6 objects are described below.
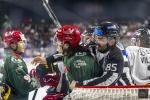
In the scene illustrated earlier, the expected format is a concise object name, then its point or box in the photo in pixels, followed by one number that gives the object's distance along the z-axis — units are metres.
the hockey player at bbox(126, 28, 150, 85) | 6.15
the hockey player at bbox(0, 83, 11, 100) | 5.87
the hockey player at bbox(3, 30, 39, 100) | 5.78
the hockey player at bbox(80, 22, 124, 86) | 5.49
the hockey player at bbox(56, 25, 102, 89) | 5.48
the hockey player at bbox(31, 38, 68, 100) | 5.47
